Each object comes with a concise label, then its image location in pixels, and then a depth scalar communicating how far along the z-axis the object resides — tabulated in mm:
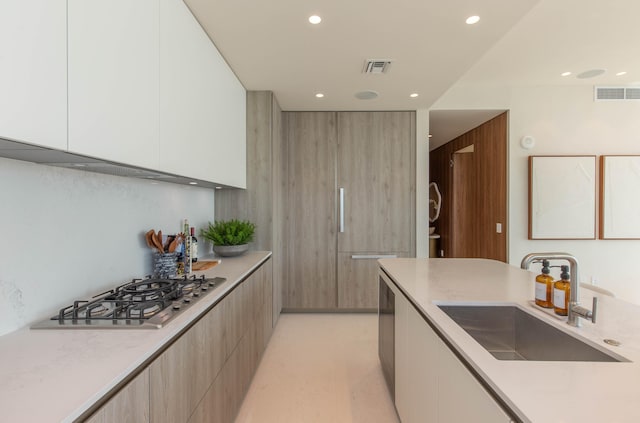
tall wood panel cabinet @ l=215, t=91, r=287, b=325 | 3057
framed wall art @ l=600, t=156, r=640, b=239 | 3662
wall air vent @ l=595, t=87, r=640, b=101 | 3736
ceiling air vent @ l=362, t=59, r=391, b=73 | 2471
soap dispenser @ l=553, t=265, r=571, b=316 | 1152
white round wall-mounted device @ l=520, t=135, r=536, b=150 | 3816
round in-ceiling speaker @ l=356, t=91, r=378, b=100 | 3166
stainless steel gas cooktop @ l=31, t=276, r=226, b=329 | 1091
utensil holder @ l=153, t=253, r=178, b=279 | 1810
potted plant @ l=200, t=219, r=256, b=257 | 2561
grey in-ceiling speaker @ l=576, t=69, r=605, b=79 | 3377
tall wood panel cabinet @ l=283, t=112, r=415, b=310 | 3783
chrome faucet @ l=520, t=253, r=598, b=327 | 1020
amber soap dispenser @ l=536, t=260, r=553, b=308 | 1260
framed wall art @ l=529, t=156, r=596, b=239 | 3727
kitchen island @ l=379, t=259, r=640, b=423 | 645
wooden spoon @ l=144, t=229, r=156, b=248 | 1816
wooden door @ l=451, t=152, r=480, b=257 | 4785
